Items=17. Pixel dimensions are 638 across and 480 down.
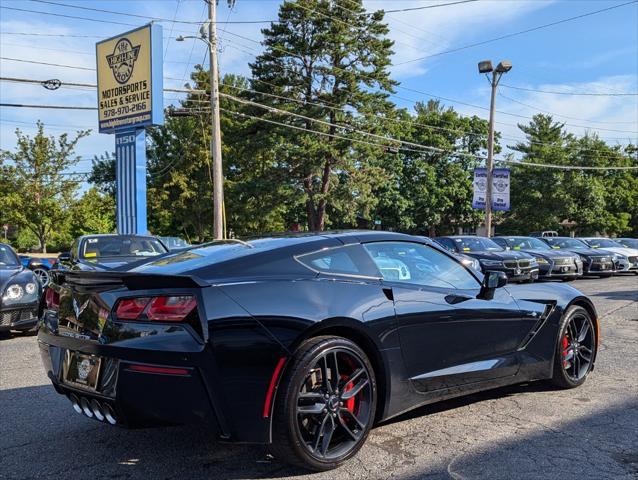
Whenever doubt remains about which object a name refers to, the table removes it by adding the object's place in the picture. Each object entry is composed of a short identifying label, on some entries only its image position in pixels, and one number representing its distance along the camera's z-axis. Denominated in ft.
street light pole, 93.25
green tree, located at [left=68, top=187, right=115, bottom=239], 102.78
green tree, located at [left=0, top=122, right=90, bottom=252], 99.35
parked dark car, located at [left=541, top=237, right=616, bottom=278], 65.36
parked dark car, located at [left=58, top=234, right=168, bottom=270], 33.01
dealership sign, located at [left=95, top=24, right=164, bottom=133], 62.61
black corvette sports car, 10.13
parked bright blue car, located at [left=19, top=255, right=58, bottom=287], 44.43
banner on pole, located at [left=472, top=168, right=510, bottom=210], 97.30
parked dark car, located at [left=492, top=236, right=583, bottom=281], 59.52
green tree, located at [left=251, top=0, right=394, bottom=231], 117.19
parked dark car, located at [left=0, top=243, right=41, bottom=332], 25.90
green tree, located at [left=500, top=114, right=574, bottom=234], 164.14
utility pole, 67.10
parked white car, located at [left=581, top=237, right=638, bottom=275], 68.44
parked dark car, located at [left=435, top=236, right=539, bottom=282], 54.54
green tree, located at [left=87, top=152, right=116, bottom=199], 162.62
